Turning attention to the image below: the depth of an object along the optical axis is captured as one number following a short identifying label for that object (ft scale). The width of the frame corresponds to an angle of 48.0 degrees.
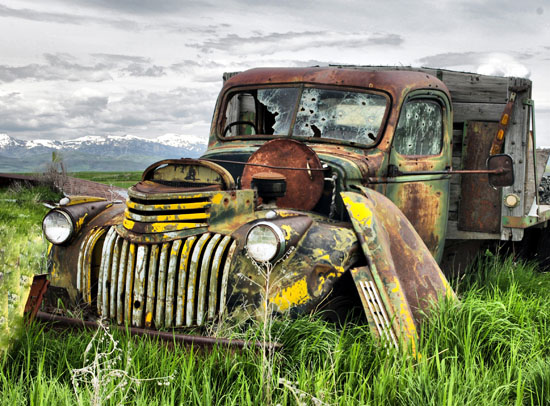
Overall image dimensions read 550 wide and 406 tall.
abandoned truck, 11.04
